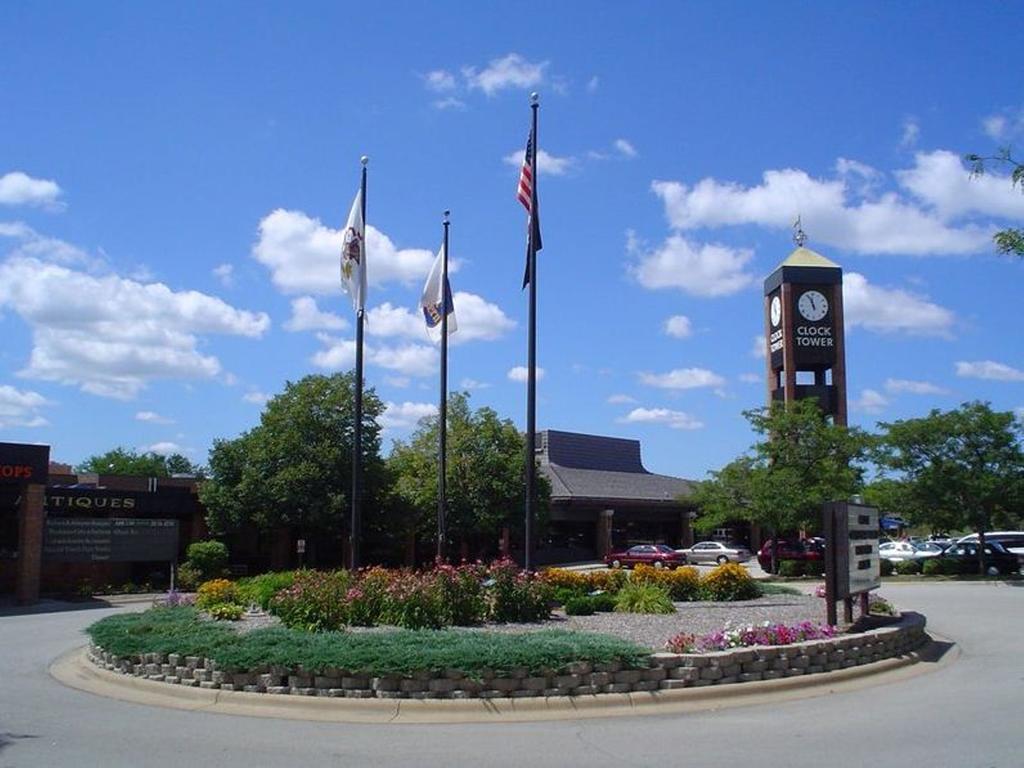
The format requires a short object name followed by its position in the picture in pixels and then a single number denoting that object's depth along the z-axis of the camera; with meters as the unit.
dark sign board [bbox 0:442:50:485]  28.94
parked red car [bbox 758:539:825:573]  44.98
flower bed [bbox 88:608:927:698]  10.93
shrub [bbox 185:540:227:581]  35.02
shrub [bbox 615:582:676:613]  18.59
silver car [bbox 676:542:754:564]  56.12
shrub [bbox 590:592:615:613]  18.66
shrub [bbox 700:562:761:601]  21.98
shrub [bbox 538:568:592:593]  20.59
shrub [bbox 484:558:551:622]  16.53
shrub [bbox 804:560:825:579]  41.91
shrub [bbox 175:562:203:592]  34.31
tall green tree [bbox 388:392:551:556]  46.19
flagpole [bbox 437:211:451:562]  25.59
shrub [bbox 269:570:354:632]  15.03
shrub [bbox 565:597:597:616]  17.70
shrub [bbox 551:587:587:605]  18.96
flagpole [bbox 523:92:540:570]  18.78
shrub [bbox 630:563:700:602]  21.92
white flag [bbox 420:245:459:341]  26.00
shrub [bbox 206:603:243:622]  17.11
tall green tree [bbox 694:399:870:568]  39.56
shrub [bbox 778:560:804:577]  41.31
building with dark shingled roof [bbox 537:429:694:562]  58.47
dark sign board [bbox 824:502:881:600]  14.55
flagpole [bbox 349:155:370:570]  21.36
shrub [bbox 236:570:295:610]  18.91
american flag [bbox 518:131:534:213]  20.80
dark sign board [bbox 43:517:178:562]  30.53
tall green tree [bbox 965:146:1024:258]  9.92
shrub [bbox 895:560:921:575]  42.03
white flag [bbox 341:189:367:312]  23.67
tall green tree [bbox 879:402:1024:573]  36.75
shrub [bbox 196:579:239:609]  19.33
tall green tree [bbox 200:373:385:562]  37.62
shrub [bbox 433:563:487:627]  15.80
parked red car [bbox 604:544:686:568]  49.47
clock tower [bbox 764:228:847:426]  60.12
